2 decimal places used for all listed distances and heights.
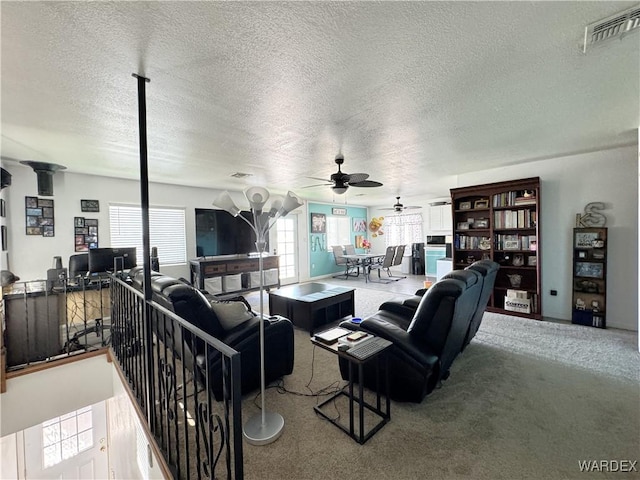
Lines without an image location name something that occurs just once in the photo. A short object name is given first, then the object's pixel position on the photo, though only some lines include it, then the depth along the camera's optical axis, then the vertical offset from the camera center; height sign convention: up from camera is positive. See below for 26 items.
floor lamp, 1.86 +0.00
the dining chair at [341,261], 8.21 -0.76
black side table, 1.73 -1.24
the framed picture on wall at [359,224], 9.78 +0.37
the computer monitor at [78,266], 3.44 -0.32
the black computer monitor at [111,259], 3.21 -0.24
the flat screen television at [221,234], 5.68 +0.07
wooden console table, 5.40 -0.68
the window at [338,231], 8.78 +0.14
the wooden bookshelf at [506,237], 4.21 -0.07
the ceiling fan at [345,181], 3.49 +0.70
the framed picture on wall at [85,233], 4.39 +0.11
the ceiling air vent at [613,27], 1.39 +1.07
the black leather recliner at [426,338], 2.00 -0.78
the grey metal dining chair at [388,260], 7.55 -0.70
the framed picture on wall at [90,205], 4.45 +0.55
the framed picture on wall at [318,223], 8.05 +0.38
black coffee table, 3.69 -0.96
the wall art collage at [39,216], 3.97 +0.35
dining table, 7.86 -0.76
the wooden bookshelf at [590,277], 3.72 -0.63
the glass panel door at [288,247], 7.31 -0.30
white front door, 4.08 -3.22
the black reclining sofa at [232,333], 1.99 -0.79
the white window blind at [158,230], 4.87 +0.16
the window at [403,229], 9.21 +0.18
